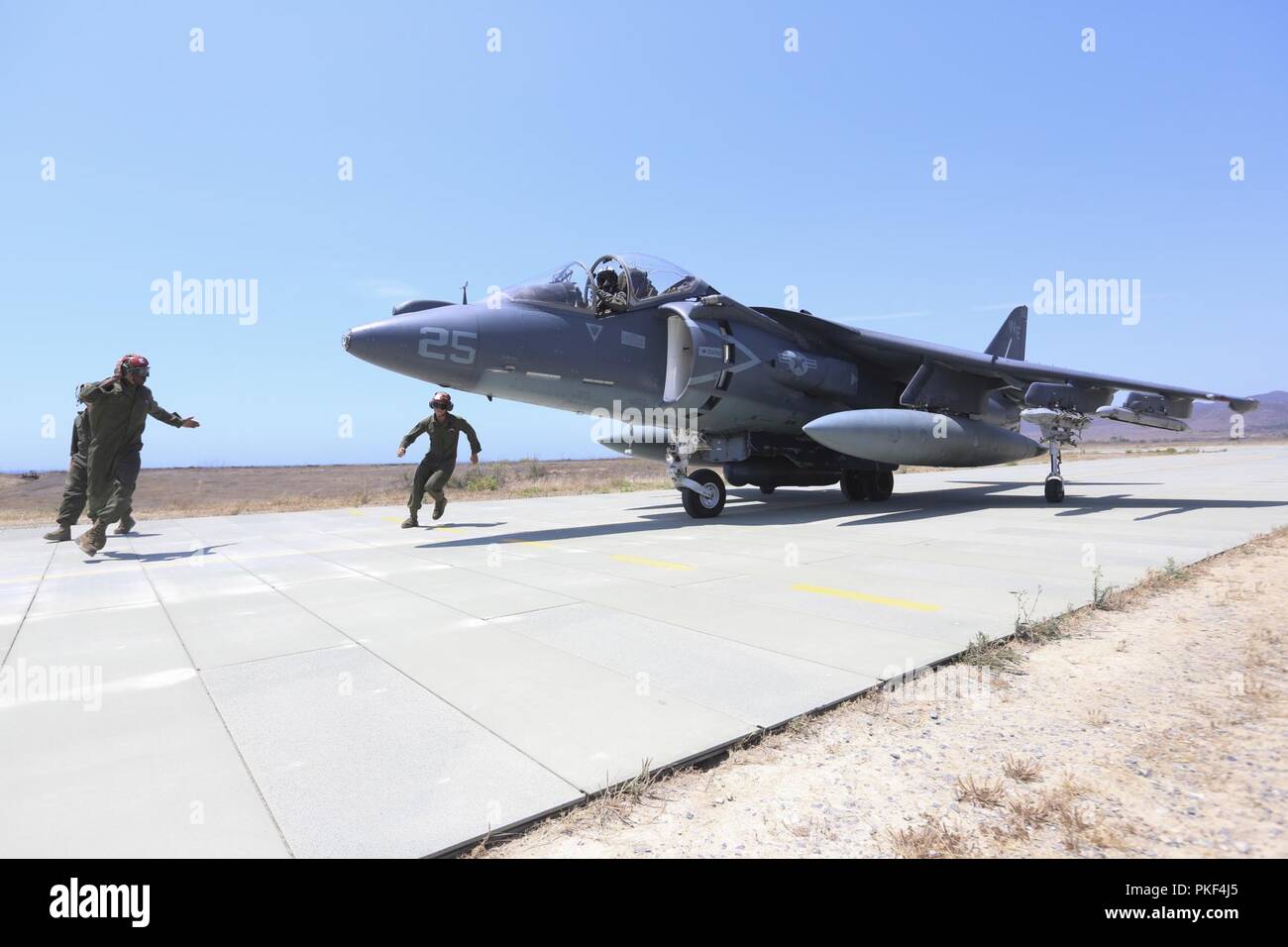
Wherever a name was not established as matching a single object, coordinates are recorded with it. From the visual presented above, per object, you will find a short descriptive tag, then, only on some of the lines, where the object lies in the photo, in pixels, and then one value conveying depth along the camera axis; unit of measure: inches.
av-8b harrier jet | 323.6
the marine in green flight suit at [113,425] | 314.0
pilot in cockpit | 361.4
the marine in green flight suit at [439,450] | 411.2
